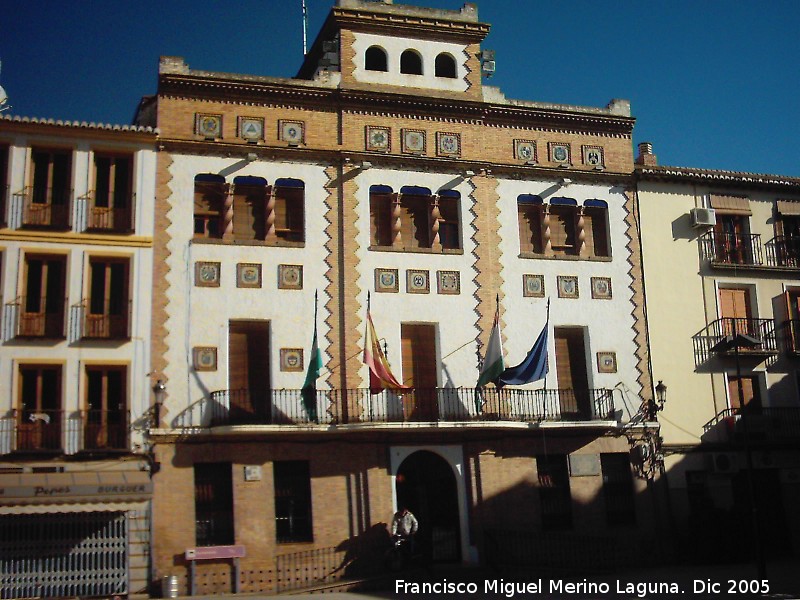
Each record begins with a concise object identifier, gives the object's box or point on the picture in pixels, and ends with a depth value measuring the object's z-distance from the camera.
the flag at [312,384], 23.45
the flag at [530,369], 24.80
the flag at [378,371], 23.69
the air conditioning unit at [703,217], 28.45
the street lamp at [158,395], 23.22
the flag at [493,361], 24.44
